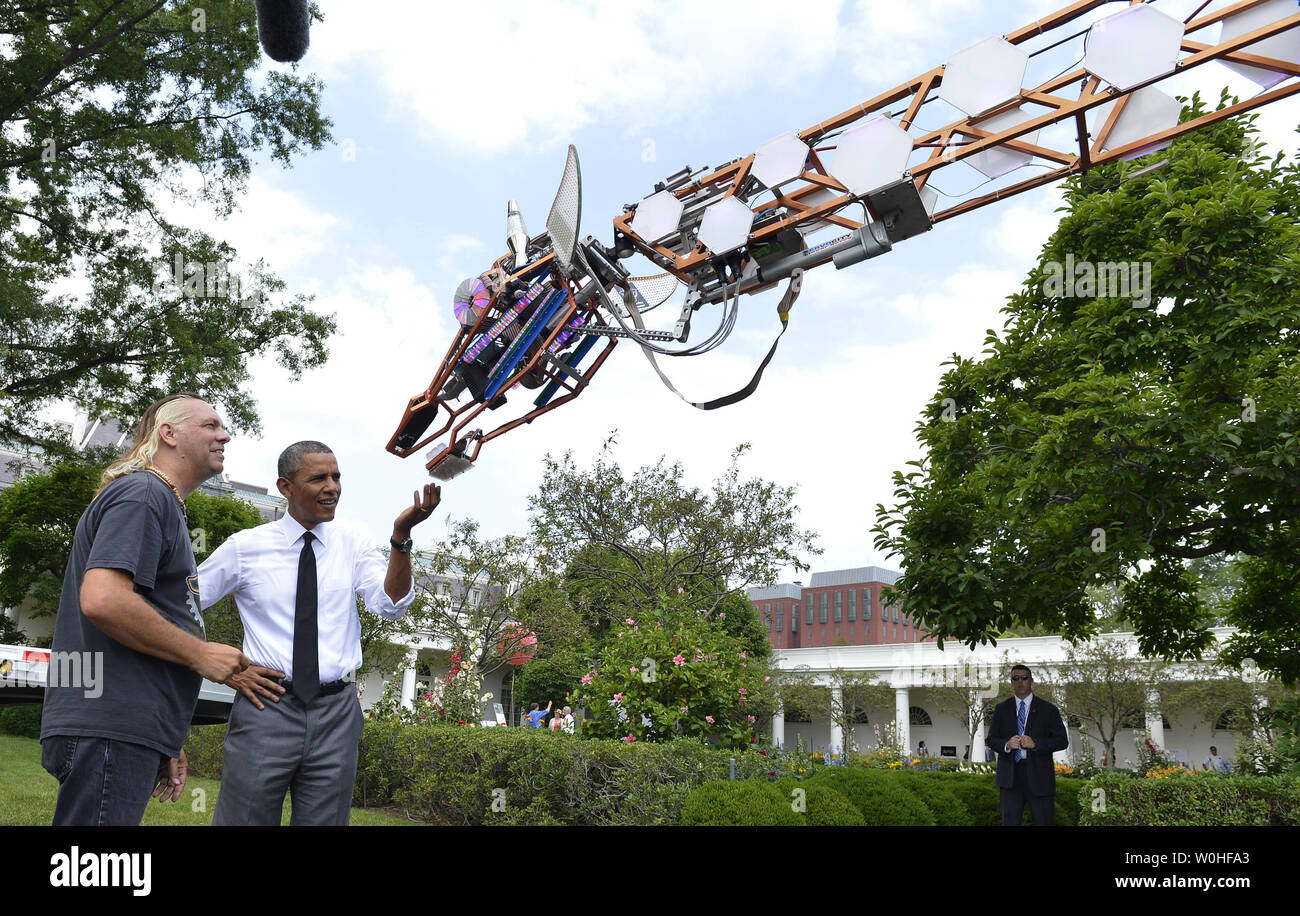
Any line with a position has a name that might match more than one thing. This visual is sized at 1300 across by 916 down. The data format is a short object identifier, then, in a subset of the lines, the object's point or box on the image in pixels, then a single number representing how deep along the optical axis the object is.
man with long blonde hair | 2.31
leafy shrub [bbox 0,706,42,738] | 20.58
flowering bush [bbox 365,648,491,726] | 12.88
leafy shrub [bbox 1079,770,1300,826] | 6.67
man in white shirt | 2.94
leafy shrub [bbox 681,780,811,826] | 5.82
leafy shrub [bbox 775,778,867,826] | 6.03
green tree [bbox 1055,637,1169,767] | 32.88
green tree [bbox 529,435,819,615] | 20.31
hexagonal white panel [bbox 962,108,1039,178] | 4.34
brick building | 77.31
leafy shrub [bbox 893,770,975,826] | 8.33
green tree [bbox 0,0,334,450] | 13.14
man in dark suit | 7.77
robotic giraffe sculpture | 3.95
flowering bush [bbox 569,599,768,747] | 8.34
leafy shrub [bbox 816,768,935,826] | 6.93
